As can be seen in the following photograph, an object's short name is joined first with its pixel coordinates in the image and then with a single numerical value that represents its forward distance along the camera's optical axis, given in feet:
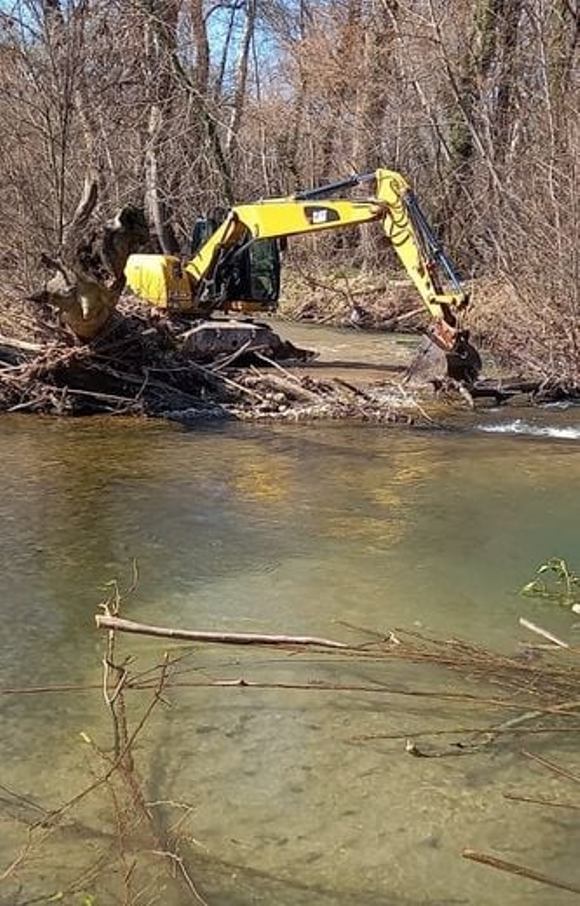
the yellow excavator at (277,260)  42.16
